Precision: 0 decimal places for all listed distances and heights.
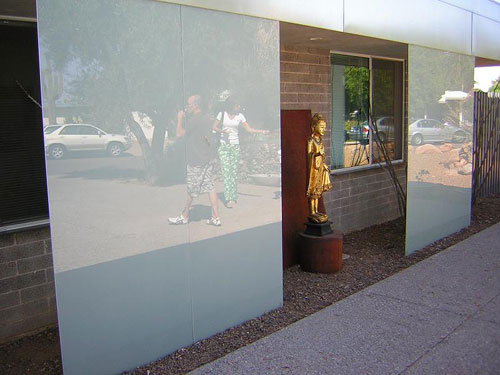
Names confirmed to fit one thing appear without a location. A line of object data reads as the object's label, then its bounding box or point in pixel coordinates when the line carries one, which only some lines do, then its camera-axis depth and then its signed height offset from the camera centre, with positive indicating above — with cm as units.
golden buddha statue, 595 -50
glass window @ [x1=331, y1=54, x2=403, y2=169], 791 +30
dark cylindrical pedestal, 598 -146
